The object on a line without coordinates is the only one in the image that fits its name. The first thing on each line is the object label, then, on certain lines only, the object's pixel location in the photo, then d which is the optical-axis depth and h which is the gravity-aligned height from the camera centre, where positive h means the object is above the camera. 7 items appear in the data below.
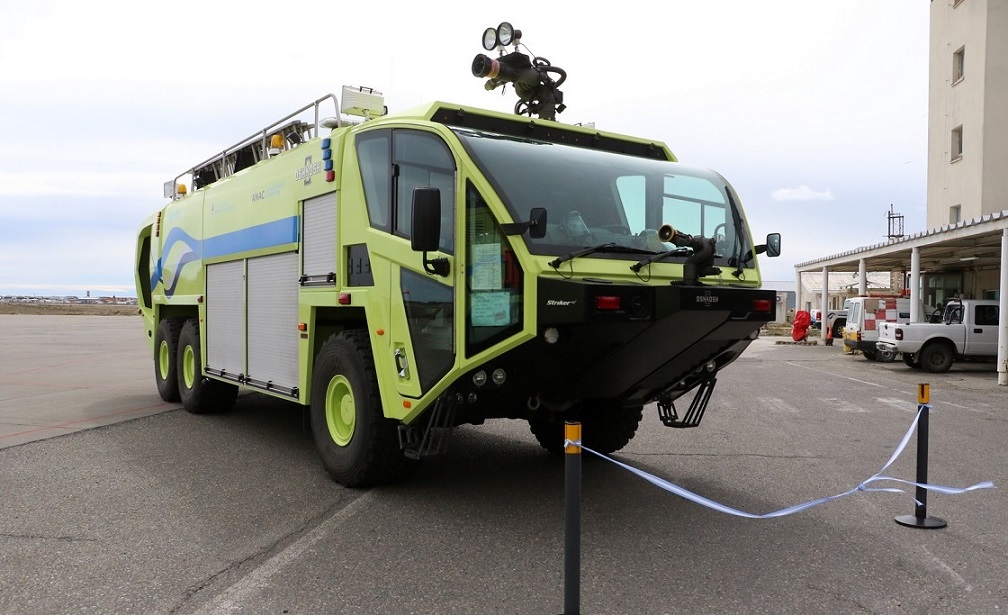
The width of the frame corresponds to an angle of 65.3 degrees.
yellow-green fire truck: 4.73 +0.13
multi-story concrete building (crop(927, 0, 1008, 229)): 23.56 +6.05
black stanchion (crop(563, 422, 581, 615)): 3.42 -0.97
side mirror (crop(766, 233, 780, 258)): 5.99 +0.42
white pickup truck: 18.92 -0.87
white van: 21.75 -0.43
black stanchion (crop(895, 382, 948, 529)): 5.21 -1.21
